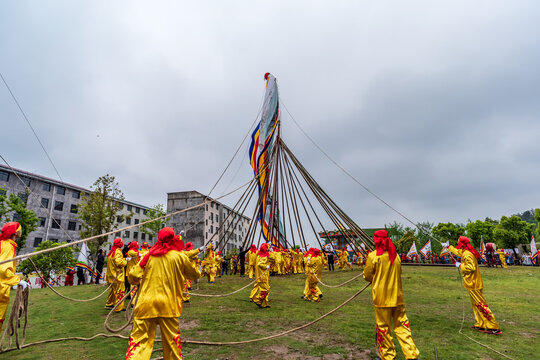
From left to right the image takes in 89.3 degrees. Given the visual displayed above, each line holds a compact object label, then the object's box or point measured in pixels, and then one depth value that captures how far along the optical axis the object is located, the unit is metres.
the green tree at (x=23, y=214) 15.52
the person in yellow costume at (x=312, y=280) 8.61
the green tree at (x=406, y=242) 32.12
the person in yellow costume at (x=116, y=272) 7.06
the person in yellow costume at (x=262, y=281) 7.48
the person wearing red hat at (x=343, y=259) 18.70
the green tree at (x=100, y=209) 19.50
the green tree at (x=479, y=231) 32.72
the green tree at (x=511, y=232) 28.62
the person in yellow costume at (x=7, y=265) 3.90
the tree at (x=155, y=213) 30.19
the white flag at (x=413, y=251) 19.97
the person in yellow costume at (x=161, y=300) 3.15
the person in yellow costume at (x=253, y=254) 11.41
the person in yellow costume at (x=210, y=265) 12.70
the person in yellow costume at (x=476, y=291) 5.15
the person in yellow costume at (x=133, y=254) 7.23
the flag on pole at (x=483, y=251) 18.21
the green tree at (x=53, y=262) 14.74
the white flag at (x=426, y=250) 16.70
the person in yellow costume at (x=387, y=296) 3.78
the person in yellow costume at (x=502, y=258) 19.55
